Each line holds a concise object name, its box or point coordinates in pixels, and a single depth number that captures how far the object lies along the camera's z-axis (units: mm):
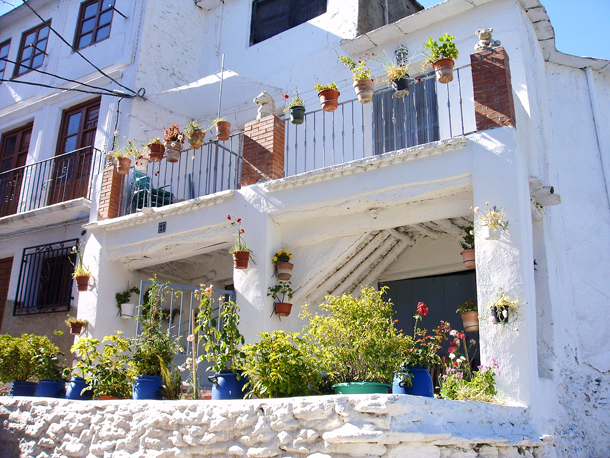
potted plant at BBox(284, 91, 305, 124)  8766
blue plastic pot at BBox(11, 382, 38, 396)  8195
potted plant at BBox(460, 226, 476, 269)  7480
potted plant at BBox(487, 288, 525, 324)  6531
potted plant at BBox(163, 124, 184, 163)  9719
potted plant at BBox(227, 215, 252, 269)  8477
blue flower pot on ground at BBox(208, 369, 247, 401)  6020
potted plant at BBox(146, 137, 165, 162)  9805
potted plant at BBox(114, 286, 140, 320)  10203
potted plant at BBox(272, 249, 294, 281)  8445
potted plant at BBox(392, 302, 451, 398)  5883
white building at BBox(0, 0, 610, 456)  7457
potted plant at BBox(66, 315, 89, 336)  9930
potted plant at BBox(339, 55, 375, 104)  8180
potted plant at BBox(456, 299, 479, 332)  7613
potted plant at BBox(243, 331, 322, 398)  5598
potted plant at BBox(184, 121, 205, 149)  9586
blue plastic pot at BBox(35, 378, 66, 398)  7933
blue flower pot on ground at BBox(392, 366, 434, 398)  5883
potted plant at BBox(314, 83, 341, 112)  8422
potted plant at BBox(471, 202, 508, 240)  6789
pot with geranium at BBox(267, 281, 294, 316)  8328
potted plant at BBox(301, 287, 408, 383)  5828
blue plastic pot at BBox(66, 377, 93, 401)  7430
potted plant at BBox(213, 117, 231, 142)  9414
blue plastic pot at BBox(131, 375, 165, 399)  6723
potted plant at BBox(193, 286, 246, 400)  6043
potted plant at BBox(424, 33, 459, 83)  7715
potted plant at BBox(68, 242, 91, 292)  10156
